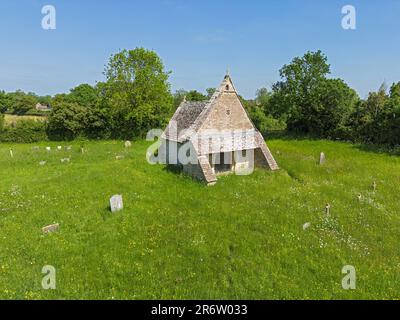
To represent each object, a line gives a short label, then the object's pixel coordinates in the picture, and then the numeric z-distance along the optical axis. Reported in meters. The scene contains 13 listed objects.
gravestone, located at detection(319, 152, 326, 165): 24.73
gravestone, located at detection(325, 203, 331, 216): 13.96
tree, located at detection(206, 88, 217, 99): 79.04
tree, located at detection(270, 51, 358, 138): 41.78
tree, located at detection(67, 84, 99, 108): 84.72
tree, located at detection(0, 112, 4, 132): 42.56
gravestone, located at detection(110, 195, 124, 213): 13.88
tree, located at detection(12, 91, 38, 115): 84.00
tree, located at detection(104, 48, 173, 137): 41.91
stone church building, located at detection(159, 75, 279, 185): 19.69
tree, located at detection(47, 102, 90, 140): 42.44
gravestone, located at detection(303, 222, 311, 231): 12.70
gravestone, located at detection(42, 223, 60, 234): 11.91
